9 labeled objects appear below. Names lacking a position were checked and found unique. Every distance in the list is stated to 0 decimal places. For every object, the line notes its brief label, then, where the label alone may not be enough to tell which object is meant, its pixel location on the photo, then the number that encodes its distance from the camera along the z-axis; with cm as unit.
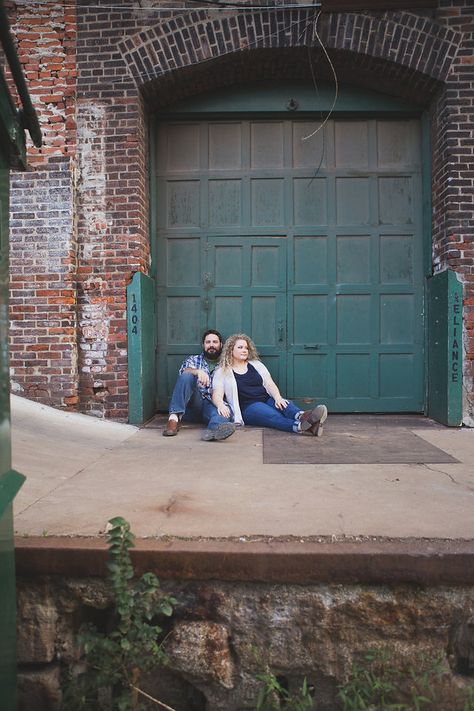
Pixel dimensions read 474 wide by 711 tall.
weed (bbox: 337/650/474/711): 212
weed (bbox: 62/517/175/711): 199
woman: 527
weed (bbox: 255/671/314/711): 212
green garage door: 623
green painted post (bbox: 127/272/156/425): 576
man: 513
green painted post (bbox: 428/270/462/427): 558
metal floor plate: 393
